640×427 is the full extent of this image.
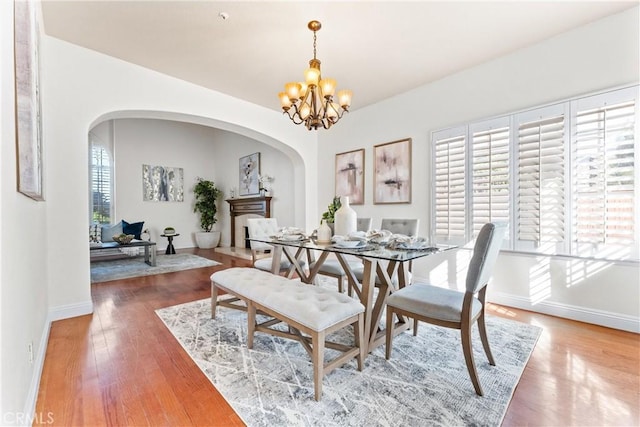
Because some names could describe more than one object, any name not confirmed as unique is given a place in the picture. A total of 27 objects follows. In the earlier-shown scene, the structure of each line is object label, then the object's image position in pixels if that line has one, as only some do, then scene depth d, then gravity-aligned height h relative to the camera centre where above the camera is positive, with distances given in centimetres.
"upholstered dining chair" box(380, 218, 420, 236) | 290 -19
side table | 641 -87
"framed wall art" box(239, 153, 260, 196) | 663 +89
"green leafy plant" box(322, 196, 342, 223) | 278 -4
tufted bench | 149 -61
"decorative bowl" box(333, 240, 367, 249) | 202 -27
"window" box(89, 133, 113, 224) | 609 +65
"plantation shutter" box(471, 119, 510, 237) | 294 +40
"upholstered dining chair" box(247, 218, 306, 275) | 292 -30
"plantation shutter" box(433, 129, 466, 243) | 326 +28
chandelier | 239 +103
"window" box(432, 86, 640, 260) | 231 +31
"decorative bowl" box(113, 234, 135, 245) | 486 -54
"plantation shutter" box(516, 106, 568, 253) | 262 +29
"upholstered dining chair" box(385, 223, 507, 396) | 152 -57
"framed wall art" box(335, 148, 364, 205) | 440 +57
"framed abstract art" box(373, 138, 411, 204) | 380 +54
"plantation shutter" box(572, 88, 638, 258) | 228 +27
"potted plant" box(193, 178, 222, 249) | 726 -2
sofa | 527 -53
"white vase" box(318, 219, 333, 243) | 244 -22
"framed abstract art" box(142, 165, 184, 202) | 670 +65
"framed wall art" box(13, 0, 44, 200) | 134 +57
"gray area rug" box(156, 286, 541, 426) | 136 -103
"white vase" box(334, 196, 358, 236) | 241 -9
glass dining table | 184 -48
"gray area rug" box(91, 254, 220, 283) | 421 -102
